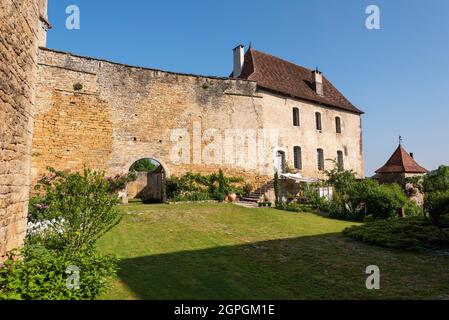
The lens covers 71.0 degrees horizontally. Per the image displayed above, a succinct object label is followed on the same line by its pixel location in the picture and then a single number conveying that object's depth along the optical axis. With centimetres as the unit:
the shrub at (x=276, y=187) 1825
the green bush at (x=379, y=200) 1386
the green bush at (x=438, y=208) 980
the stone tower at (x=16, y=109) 484
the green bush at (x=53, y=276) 420
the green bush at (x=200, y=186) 1748
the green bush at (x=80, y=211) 618
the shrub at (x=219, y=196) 1777
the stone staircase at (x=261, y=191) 1925
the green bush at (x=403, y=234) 836
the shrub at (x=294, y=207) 1559
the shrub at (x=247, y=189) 1966
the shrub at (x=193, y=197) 1710
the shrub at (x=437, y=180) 1868
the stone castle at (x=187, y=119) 1534
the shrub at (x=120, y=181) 1603
